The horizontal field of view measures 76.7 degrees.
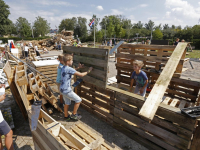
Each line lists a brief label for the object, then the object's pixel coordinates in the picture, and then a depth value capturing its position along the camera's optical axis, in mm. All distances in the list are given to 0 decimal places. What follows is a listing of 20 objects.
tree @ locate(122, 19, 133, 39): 54775
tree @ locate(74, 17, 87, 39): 66725
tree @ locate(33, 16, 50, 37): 65688
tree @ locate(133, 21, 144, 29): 86438
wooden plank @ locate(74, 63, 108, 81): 3412
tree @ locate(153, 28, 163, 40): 47738
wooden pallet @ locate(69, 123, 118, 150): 2953
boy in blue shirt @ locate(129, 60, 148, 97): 3723
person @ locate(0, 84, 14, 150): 2517
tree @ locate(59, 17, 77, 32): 70125
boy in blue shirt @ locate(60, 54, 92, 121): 3414
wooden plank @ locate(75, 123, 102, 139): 3140
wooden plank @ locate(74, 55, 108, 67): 3345
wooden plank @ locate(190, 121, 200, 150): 2198
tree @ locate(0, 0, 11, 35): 52134
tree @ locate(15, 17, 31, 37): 57812
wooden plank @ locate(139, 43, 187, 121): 2170
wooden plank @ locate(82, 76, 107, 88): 3530
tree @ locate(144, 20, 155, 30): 97912
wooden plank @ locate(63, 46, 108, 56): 3297
